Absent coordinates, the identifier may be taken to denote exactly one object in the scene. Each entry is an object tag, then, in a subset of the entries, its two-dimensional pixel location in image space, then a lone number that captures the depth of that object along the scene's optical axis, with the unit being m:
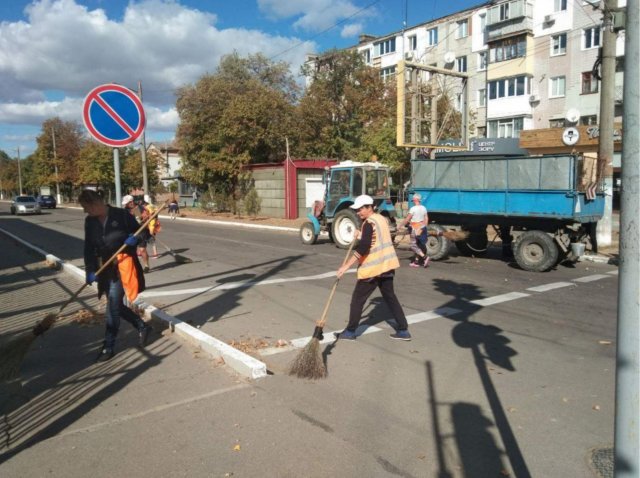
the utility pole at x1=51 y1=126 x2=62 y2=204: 62.03
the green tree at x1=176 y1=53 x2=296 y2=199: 29.33
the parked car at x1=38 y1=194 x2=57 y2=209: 50.09
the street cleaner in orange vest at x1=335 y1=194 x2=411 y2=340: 5.82
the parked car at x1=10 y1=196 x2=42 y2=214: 38.84
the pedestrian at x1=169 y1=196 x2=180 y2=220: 32.22
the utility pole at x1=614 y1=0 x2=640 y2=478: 2.04
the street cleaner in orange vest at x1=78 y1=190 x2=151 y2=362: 5.40
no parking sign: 5.68
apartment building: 33.59
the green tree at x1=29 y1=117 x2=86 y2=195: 62.94
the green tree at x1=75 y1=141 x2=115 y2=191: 49.16
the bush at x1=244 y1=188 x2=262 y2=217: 28.41
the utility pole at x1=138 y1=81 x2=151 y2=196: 24.40
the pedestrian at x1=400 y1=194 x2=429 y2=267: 11.72
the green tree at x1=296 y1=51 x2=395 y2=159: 35.28
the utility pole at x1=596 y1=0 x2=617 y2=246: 12.45
